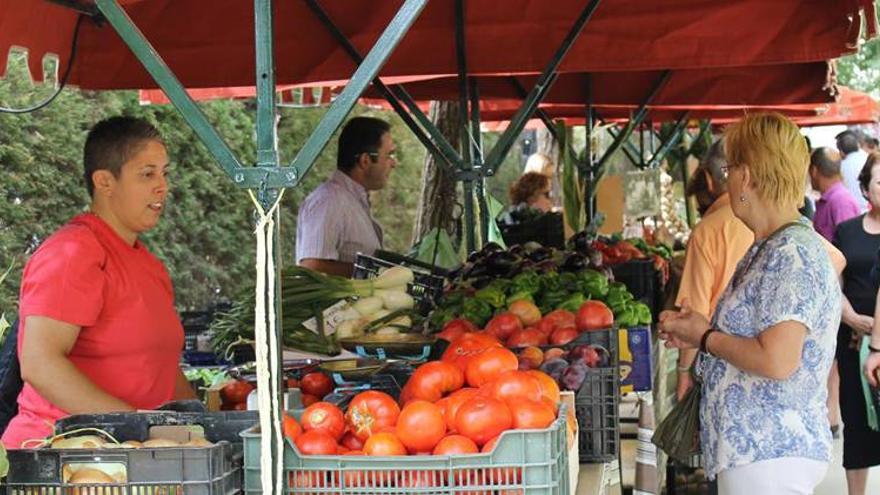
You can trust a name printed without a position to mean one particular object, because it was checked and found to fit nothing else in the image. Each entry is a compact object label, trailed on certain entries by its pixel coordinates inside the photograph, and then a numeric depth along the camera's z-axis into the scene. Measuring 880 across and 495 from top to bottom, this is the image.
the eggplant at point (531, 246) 6.19
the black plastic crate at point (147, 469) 2.27
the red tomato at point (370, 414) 2.66
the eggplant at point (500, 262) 5.39
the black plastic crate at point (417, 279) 5.25
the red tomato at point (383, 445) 2.47
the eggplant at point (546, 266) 5.57
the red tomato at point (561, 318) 4.48
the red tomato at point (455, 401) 2.62
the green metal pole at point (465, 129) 5.47
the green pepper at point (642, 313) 5.09
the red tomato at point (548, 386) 2.90
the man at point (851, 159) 12.37
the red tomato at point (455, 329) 4.30
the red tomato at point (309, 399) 3.55
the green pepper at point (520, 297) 4.97
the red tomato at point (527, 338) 4.27
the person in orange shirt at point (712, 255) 5.64
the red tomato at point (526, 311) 4.71
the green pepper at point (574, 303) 4.93
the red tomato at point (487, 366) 3.06
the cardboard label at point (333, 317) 4.82
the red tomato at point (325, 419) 2.61
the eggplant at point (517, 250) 5.71
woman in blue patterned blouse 3.69
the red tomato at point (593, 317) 4.44
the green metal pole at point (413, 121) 5.37
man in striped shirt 6.58
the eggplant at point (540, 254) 5.91
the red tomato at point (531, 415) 2.52
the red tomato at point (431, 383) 2.95
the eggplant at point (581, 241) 6.12
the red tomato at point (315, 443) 2.48
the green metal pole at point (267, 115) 2.42
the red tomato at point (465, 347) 3.18
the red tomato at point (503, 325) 4.47
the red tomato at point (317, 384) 3.61
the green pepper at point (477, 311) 4.83
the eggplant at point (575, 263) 5.65
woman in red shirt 3.43
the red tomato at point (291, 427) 2.53
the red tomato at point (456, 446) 2.44
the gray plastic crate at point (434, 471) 2.35
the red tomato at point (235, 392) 3.82
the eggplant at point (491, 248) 5.59
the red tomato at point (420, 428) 2.53
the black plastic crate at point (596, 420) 3.62
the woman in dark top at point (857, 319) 6.95
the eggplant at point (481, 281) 5.25
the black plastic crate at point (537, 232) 9.69
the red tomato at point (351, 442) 2.67
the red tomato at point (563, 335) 4.22
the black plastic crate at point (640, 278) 7.10
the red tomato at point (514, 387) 2.73
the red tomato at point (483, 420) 2.51
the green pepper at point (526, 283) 5.15
